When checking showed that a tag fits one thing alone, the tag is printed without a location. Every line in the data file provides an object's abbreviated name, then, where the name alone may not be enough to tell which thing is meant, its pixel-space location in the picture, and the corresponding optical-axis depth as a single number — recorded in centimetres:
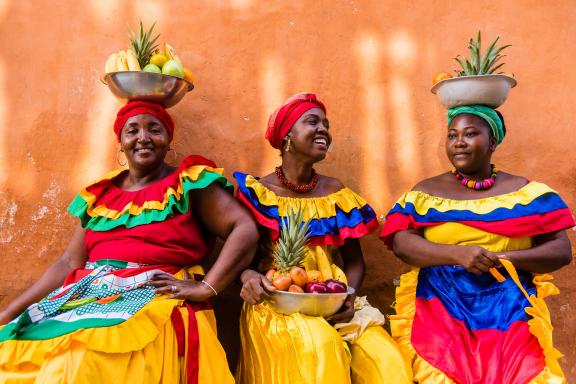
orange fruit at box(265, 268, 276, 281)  368
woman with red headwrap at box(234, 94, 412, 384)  347
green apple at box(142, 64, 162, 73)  409
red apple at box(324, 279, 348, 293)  357
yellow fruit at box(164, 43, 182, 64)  423
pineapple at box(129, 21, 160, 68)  420
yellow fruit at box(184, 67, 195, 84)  425
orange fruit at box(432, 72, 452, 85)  413
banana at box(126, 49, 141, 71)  410
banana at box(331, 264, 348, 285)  401
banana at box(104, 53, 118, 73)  410
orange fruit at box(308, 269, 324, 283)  363
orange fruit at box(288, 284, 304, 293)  354
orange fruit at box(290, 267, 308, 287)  357
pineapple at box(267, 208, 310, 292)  357
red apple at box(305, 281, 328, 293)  353
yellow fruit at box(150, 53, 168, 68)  417
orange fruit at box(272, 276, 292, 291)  355
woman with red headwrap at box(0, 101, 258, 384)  316
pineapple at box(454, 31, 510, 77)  408
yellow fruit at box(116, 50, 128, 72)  408
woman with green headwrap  354
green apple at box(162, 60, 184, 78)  411
